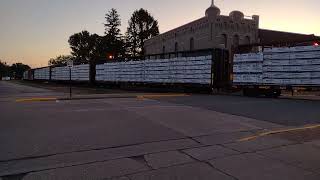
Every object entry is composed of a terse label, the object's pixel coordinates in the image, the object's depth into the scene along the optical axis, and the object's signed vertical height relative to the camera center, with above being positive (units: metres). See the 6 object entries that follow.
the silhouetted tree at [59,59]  107.70 +10.40
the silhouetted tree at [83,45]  78.76 +12.88
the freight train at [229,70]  14.81 +0.99
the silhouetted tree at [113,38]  60.59 +12.15
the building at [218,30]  30.83 +7.45
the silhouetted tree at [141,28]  56.60 +13.54
